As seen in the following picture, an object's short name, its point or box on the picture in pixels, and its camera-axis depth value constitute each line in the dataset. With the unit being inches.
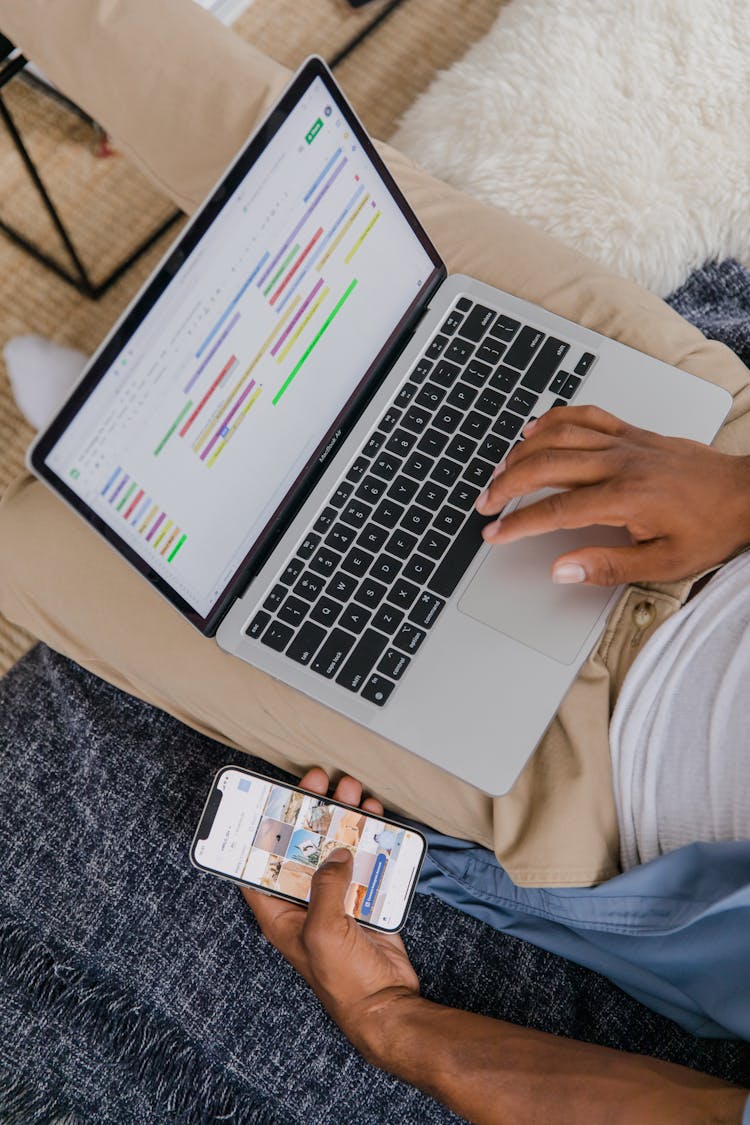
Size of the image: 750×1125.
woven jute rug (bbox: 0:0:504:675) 50.1
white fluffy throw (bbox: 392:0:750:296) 39.3
